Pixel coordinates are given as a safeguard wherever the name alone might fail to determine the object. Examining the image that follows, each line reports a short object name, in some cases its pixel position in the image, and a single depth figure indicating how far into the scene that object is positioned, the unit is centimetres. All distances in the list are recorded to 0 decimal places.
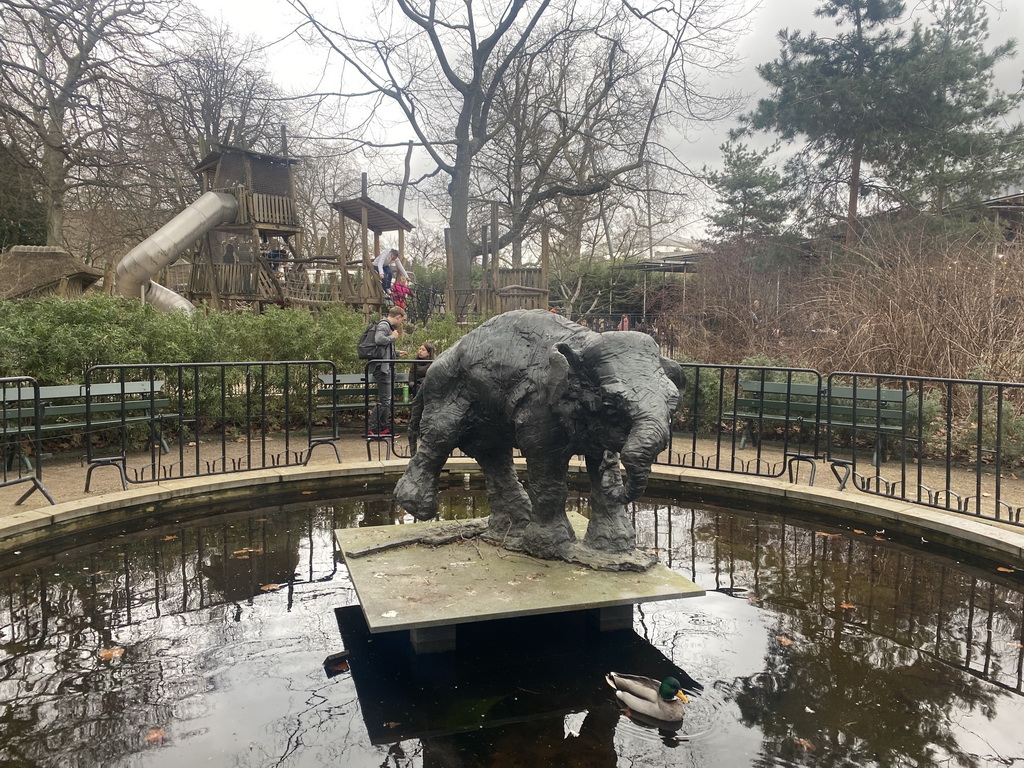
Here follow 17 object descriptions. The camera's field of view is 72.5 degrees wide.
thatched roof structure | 1345
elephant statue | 358
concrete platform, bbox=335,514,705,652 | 371
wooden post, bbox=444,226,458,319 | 1899
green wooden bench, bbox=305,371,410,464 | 983
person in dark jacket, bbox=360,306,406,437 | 961
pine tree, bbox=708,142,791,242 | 2130
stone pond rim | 552
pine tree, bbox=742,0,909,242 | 1873
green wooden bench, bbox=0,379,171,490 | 693
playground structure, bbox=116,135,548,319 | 1855
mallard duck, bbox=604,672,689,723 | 313
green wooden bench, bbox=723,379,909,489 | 786
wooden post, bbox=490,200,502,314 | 1897
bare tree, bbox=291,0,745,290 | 2026
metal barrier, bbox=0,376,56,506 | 609
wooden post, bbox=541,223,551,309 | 1842
